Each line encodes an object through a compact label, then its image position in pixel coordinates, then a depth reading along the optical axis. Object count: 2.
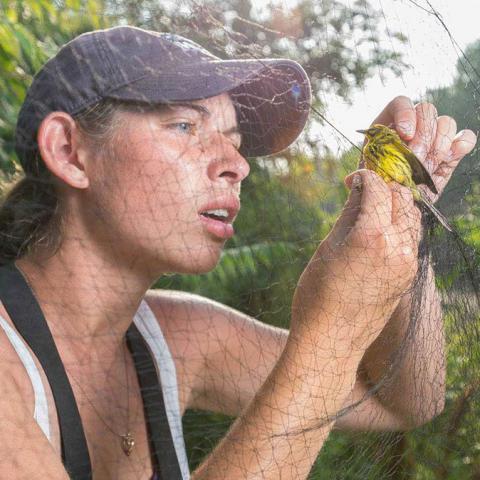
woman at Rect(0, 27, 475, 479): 0.75
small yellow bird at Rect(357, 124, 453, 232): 0.77
